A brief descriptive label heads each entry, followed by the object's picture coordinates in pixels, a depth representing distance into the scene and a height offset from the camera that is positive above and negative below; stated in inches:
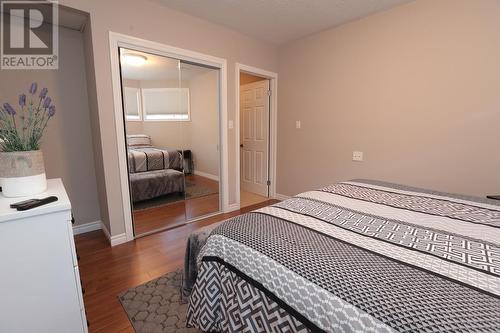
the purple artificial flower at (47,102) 41.9 +6.4
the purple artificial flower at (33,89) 42.4 +9.1
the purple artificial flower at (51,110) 42.9 +5.1
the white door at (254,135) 153.9 +0.6
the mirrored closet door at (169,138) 96.7 -1.0
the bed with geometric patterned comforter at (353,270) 25.0 -18.6
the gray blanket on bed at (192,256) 57.7 -32.6
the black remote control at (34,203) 38.7 -12.1
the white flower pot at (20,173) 43.1 -7.3
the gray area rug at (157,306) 54.6 -46.4
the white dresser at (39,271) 38.5 -24.8
